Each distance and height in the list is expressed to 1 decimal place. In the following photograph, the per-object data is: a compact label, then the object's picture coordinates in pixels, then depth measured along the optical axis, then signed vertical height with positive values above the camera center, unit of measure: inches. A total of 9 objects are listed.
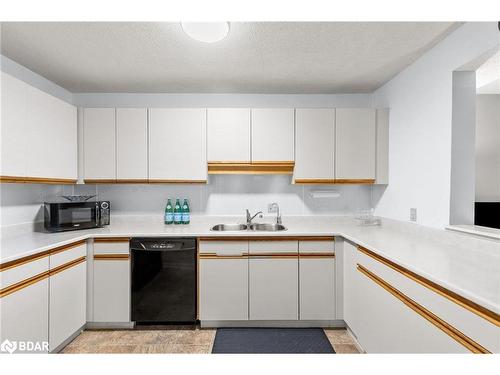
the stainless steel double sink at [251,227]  113.6 -17.8
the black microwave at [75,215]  92.4 -11.0
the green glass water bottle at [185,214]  114.0 -12.1
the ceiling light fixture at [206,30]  65.6 +39.7
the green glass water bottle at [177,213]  115.1 -11.8
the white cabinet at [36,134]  74.4 +16.8
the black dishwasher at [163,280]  94.3 -33.6
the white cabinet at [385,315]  48.6 -29.6
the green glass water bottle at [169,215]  115.2 -12.7
